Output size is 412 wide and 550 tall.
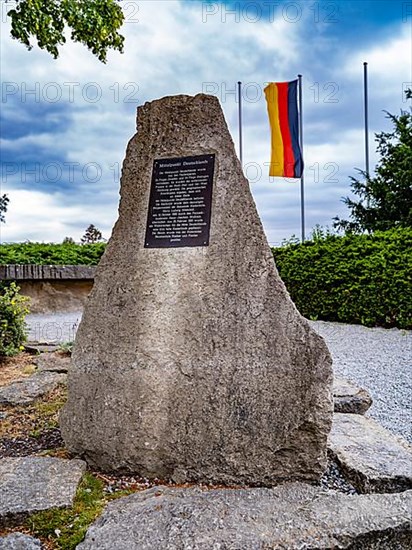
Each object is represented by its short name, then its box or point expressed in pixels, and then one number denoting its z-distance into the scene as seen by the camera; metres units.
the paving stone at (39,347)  5.57
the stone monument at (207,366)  2.31
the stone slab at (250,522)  1.78
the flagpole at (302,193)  14.66
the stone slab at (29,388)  3.60
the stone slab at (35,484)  1.99
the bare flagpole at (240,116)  15.36
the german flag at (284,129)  13.12
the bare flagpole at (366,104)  15.62
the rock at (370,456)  2.24
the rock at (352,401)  3.41
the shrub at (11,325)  5.27
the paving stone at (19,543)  1.78
